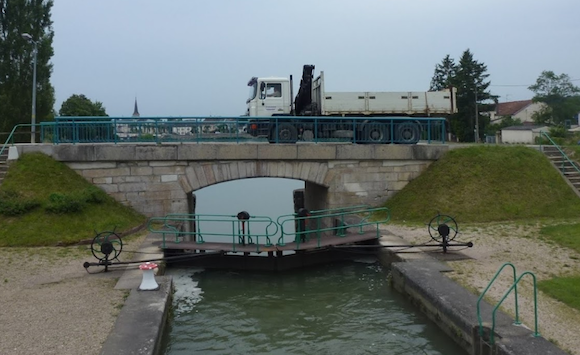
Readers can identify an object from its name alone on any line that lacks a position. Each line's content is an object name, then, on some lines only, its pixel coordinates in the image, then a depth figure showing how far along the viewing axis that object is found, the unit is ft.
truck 59.93
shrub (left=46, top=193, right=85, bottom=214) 48.16
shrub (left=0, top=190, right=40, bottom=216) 47.57
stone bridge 54.24
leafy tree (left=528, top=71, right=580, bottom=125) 234.58
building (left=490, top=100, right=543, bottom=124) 245.86
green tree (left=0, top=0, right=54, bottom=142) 95.61
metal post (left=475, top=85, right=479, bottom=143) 164.25
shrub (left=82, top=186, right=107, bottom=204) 50.52
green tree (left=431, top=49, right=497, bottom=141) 176.55
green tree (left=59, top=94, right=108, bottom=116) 192.51
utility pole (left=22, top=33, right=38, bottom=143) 69.97
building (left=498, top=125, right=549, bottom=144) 122.62
